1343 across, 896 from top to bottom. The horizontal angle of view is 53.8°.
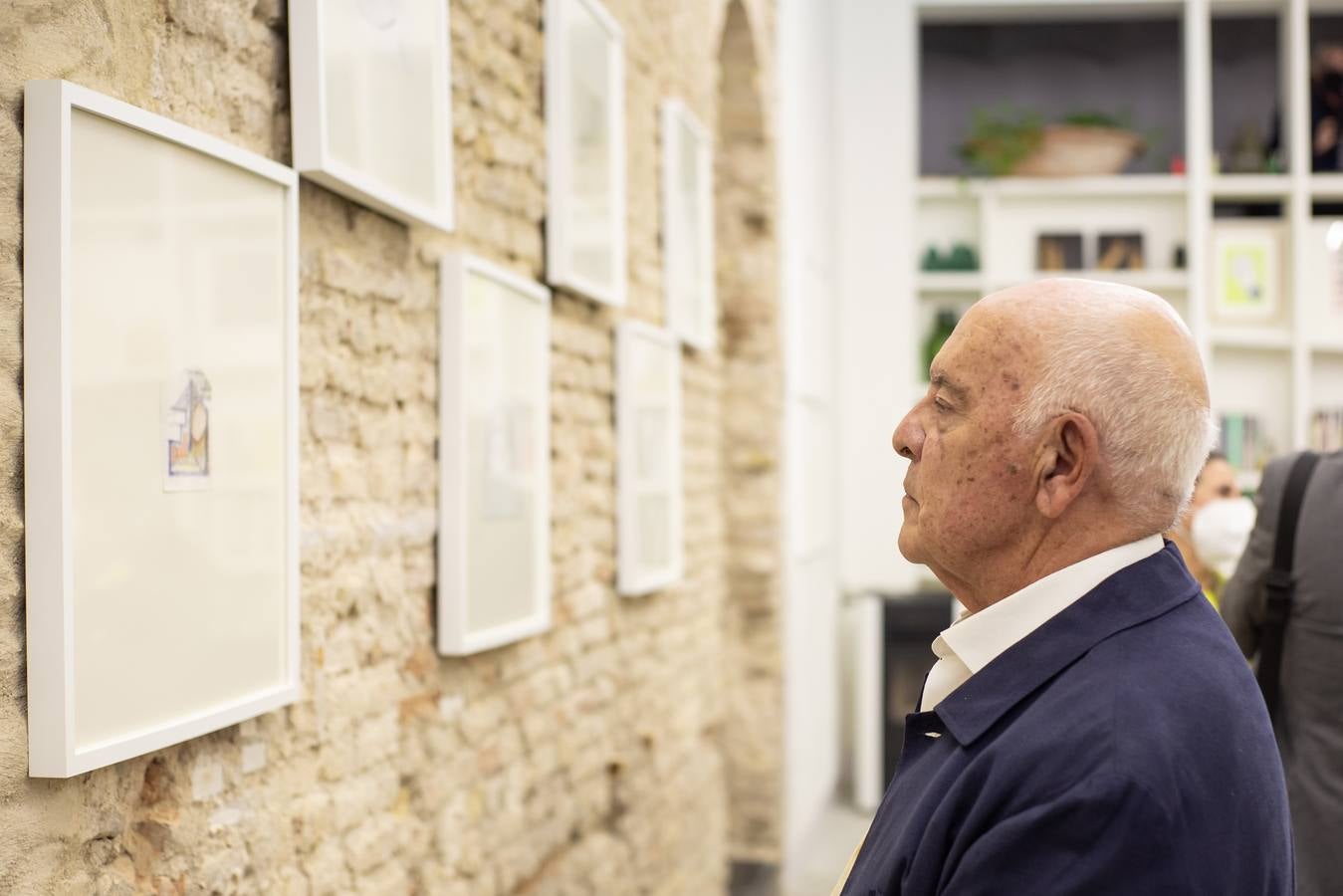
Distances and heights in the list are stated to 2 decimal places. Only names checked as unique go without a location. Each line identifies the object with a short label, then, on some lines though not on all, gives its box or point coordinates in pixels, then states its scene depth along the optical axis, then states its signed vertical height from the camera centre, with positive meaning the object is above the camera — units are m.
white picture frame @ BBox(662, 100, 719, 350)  4.18 +0.78
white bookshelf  7.18 +1.29
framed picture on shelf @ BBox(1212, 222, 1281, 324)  7.33 +1.01
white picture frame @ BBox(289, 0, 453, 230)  1.95 +0.58
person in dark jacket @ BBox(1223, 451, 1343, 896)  2.23 -0.39
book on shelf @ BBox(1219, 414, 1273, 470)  7.29 +0.08
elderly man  1.12 -0.18
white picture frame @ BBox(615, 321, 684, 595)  3.68 +0.00
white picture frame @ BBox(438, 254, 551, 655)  2.52 +0.00
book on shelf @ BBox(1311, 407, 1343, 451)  7.19 +0.14
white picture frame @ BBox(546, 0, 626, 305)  3.08 +0.77
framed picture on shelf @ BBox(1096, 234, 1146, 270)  7.36 +1.14
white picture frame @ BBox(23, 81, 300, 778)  1.40 +0.04
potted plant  7.35 +1.74
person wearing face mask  3.48 -0.13
